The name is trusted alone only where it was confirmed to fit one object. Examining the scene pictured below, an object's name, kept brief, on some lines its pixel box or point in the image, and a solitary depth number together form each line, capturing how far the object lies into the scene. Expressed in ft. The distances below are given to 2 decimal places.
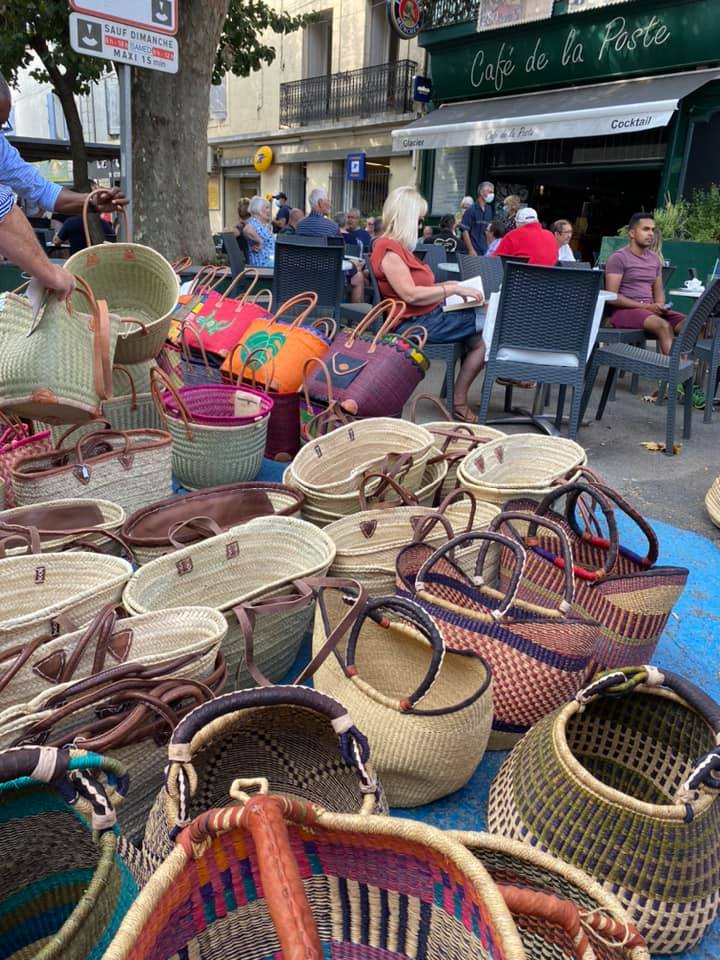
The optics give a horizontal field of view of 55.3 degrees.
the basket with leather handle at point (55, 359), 6.31
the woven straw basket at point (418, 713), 4.34
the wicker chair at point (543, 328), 11.93
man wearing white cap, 16.44
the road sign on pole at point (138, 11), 10.64
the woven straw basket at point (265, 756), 3.21
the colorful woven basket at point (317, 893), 2.30
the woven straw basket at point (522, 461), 7.86
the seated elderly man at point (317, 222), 24.81
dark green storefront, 33.12
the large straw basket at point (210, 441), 8.63
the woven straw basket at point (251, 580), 5.21
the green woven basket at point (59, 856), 2.73
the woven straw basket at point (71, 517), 6.35
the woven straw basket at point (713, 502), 9.68
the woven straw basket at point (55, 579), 5.27
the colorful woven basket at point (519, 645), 4.82
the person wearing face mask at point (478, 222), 31.07
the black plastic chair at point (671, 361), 12.98
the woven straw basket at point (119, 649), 4.25
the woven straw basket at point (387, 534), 6.10
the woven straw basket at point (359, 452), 7.87
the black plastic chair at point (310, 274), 14.55
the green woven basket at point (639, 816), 3.67
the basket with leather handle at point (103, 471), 7.06
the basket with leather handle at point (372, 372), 9.69
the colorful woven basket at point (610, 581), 5.51
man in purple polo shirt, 15.87
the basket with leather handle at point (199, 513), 6.29
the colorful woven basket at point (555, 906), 2.53
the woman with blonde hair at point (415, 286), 12.65
